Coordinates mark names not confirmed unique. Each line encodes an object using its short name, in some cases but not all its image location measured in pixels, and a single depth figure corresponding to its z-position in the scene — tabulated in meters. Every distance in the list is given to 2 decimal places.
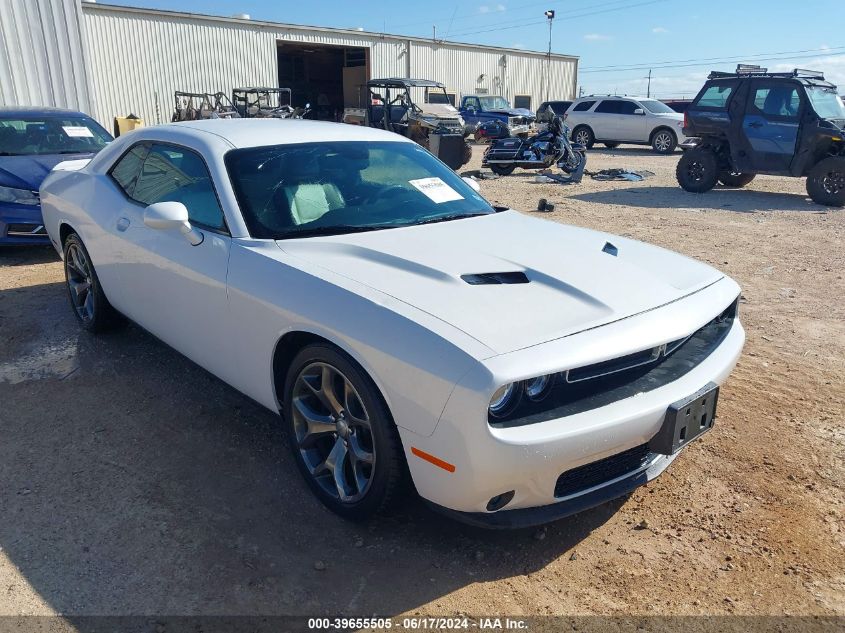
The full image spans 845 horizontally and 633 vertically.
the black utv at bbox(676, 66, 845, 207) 10.73
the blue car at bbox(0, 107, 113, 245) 6.65
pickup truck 24.62
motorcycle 14.34
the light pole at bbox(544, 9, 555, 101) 38.47
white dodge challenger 2.27
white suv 20.59
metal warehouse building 12.83
